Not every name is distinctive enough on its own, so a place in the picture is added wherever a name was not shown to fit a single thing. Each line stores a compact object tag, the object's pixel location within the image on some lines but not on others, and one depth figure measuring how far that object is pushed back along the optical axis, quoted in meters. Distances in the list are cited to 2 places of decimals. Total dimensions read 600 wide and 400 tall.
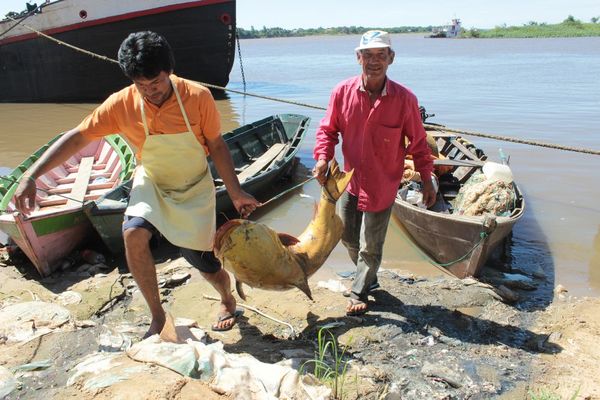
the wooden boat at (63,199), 5.15
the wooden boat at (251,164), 5.43
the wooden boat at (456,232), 4.68
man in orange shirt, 2.87
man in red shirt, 3.33
